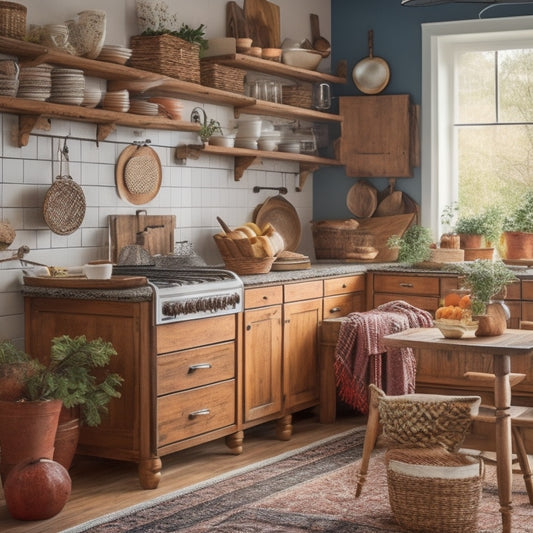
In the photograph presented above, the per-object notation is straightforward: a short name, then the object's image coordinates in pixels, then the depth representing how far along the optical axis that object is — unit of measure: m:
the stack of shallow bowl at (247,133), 6.49
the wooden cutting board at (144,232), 5.57
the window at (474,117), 7.15
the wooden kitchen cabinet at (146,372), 4.64
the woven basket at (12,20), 4.67
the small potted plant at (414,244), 6.82
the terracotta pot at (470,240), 6.99
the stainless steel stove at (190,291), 4.69
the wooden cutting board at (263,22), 6.75
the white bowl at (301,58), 7.02
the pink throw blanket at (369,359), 5.75
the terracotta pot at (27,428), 4.33
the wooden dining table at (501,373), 3.97
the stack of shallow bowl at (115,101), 5.33
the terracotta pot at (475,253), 6.95
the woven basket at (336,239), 7.09
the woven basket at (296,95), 7.00
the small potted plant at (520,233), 6.81
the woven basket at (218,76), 6.14
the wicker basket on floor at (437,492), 3.97
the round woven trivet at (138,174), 5.65
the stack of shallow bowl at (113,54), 5.29
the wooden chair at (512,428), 4.29
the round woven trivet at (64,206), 5.09
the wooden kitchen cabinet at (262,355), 5.40
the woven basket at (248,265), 5.79
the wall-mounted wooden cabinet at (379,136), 7.27
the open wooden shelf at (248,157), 6.09
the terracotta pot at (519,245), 6.80
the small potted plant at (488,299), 4.34
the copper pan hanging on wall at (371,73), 7.39
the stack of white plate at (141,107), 5.50
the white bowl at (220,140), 6.23
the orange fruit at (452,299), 4.41
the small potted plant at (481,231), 6.98
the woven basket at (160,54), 5.61
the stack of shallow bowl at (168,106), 5.73
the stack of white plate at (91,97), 5.16
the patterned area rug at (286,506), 4.05
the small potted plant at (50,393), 4.34
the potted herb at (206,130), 6.08
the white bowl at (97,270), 4.84
